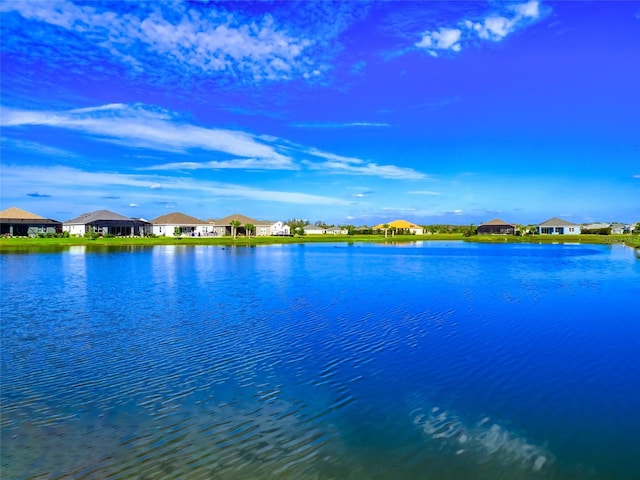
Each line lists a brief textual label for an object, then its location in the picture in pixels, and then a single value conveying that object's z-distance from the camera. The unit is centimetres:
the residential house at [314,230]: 14744
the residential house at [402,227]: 14750
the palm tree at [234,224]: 10329
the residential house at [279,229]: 12800
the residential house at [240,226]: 11738
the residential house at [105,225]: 9031
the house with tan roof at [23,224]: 8188
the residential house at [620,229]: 13825
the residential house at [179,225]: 10712
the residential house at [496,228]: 13762
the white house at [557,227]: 13200
